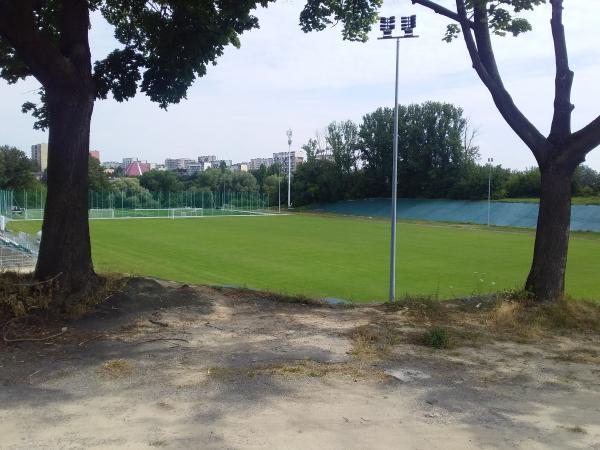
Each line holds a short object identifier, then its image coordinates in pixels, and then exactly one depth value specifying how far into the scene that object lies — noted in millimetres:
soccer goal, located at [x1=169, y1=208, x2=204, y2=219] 83662
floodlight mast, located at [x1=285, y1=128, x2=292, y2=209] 87144
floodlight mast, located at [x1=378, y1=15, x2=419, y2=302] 18547
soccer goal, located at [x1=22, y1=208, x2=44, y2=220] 66438
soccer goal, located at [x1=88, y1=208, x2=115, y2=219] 73862
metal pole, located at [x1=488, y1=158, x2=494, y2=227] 67625
